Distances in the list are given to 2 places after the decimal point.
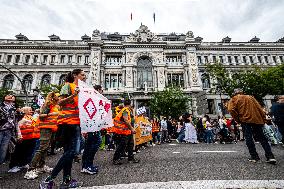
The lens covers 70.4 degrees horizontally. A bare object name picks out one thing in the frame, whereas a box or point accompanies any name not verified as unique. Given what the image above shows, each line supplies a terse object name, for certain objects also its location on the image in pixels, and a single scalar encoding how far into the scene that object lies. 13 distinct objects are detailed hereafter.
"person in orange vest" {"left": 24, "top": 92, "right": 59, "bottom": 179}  4.46
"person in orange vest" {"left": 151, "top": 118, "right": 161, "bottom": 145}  13.94
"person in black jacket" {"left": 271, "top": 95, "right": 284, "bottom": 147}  6.15
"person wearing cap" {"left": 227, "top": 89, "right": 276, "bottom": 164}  5.27
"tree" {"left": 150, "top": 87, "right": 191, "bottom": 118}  28.45
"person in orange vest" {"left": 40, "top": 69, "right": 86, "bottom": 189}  3.24
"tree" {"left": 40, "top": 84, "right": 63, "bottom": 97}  28.17
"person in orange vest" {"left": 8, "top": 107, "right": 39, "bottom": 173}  5.55
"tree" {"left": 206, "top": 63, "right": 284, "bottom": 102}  28.83
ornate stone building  33.56
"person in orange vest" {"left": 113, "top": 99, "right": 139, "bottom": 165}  5.60
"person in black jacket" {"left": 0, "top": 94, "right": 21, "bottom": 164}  4.76
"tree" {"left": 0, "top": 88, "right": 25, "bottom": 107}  27.89
